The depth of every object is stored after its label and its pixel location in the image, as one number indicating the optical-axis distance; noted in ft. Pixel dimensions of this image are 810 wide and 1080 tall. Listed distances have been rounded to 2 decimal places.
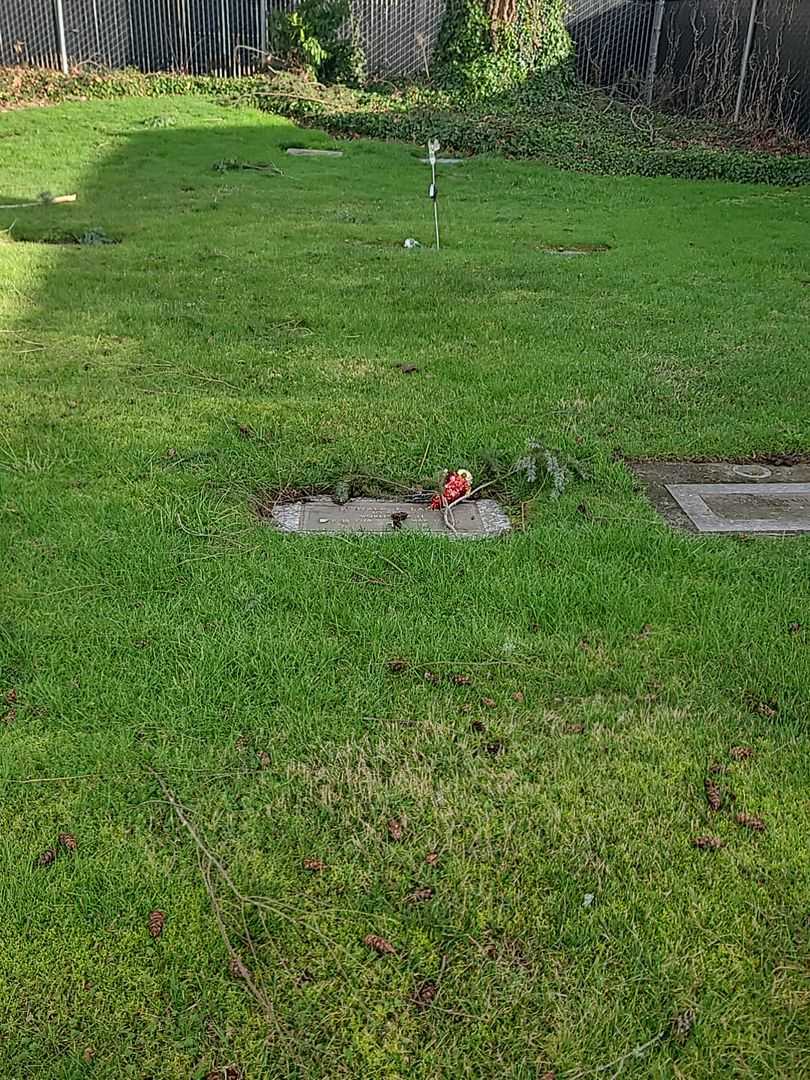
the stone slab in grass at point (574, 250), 24.65
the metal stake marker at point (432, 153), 19.53
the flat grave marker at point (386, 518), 10.85
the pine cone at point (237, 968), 5.81
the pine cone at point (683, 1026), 5.53
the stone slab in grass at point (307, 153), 38.09
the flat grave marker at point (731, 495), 11.23
